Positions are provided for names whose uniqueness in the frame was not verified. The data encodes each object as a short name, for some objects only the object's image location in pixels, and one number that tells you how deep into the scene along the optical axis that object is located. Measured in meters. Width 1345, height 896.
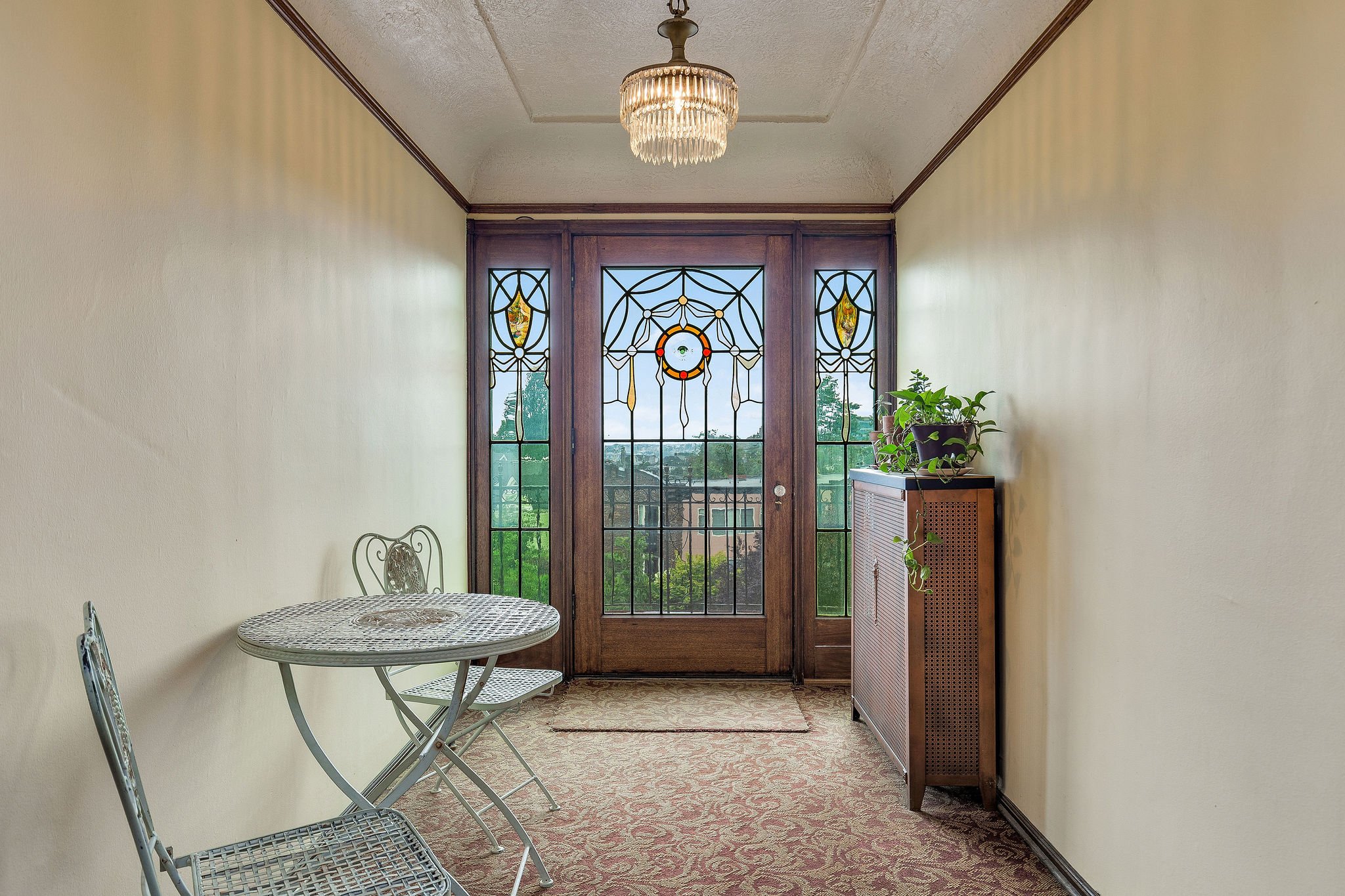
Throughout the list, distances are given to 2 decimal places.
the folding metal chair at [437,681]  2.73
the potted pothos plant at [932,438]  2.85
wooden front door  4.49
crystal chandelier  2.58
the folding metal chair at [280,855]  1.34
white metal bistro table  1.86
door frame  4.47
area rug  3.80
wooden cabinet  2.87
